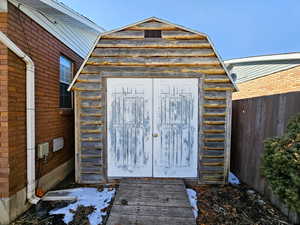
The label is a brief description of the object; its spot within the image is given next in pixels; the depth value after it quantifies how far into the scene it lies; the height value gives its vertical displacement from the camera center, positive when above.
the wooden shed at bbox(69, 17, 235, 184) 3.71 +0.00
